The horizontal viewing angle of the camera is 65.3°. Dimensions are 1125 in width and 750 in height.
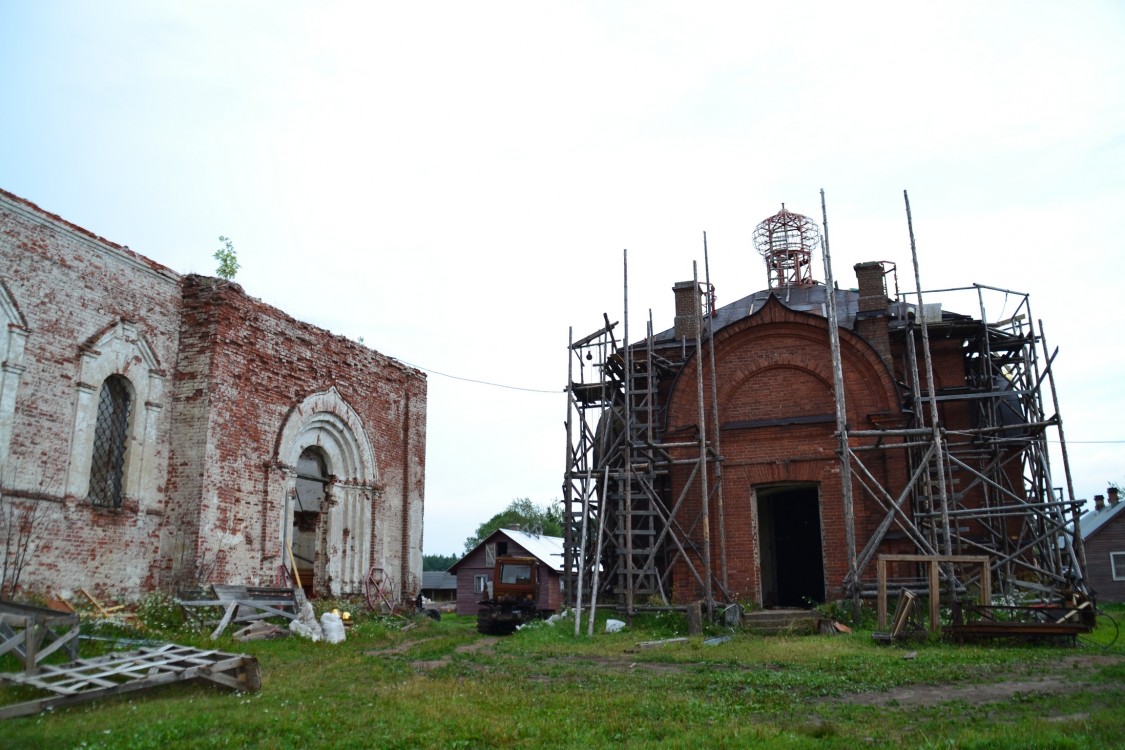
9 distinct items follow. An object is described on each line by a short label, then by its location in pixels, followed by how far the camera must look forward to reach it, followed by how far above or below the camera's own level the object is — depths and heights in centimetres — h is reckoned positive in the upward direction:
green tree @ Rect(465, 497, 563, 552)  7844 +479
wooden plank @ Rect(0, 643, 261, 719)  802 -94
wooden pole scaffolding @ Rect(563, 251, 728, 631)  1889 +174
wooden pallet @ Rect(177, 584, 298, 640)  1470 -47
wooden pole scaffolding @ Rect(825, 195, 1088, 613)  1652 +191
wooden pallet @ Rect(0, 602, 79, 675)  868 -54
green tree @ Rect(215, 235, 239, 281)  2998 +1056
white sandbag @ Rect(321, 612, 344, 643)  1538 -92
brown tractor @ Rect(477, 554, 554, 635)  2081 -65
